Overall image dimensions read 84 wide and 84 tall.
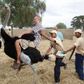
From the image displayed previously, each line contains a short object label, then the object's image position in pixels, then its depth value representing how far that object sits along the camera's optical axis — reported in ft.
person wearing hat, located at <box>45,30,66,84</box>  11.11
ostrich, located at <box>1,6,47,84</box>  9.52
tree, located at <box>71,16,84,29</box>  164.25
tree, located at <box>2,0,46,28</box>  65.05
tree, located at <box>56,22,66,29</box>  240.63
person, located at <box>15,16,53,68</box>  10.14
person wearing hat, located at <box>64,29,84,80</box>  11.96
